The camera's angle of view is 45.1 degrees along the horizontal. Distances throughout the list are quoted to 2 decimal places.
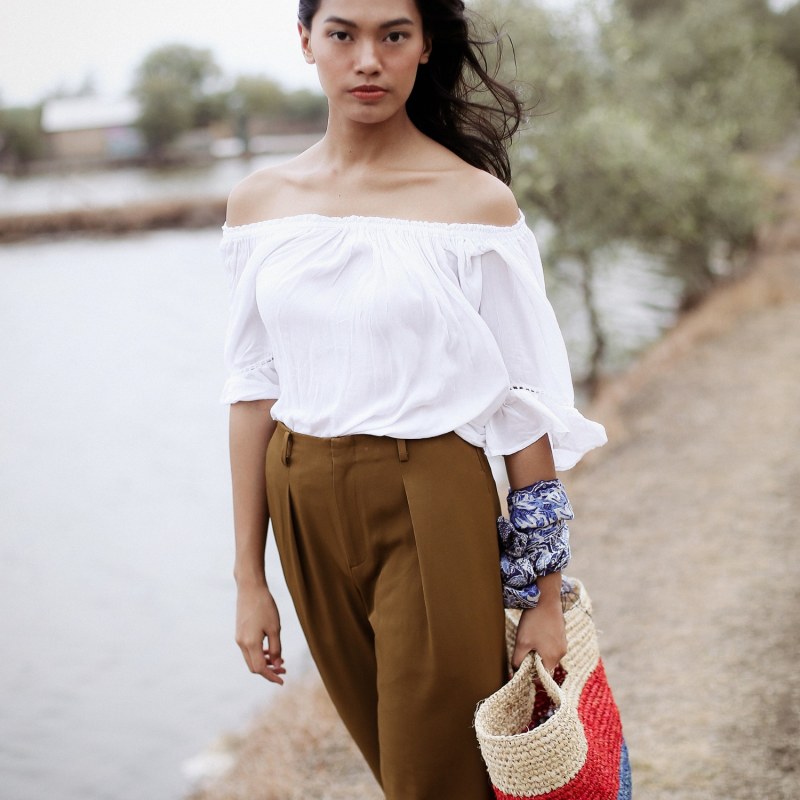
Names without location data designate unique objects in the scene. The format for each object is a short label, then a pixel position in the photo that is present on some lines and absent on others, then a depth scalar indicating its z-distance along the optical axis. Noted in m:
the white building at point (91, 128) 56.84
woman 1.70
